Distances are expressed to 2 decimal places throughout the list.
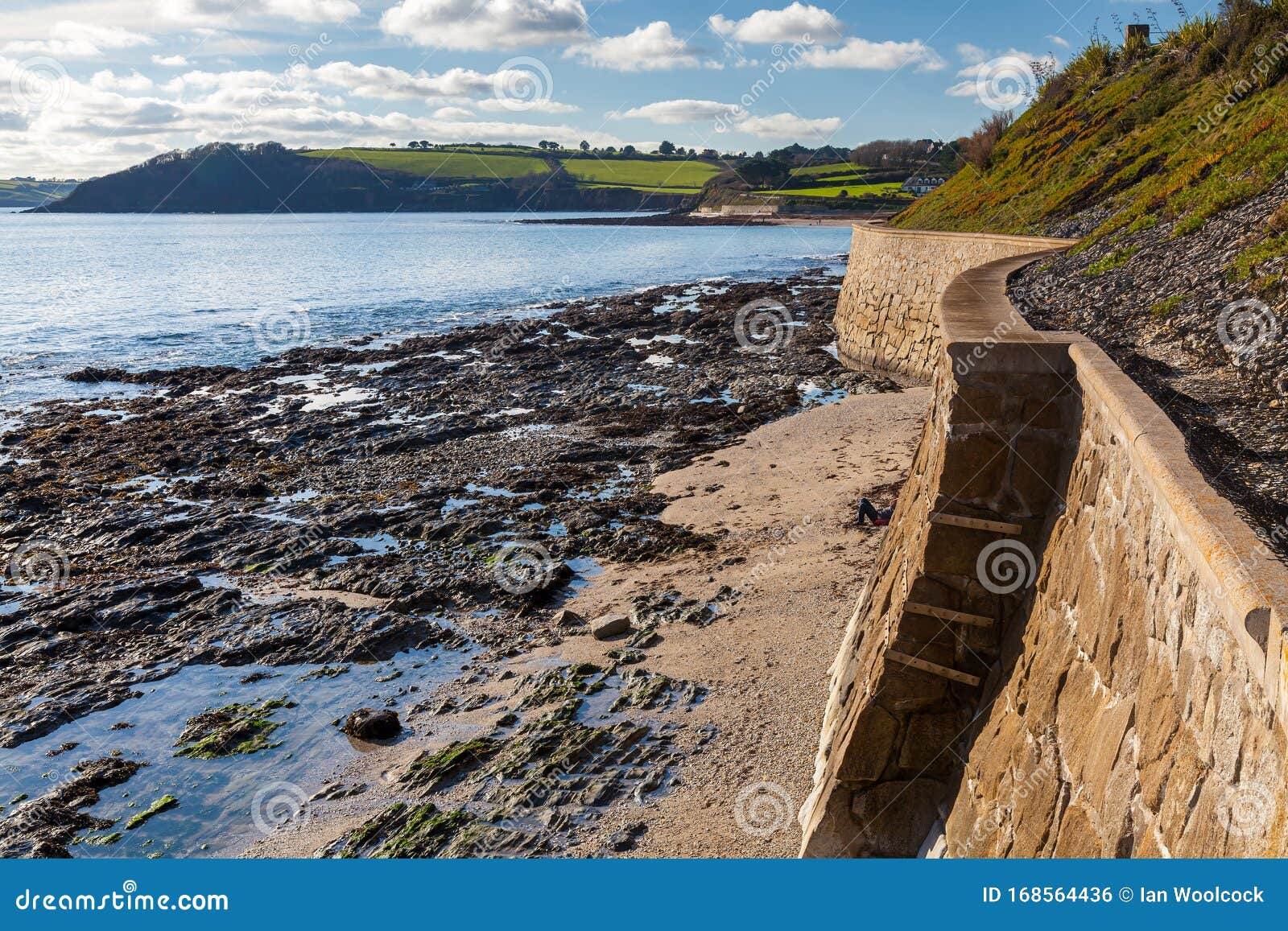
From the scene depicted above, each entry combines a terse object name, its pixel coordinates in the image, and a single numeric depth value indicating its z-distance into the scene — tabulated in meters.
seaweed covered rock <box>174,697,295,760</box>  10.07
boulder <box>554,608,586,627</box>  12.40
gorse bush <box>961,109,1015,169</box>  35.69
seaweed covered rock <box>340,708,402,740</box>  10.10
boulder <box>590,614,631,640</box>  11.84
